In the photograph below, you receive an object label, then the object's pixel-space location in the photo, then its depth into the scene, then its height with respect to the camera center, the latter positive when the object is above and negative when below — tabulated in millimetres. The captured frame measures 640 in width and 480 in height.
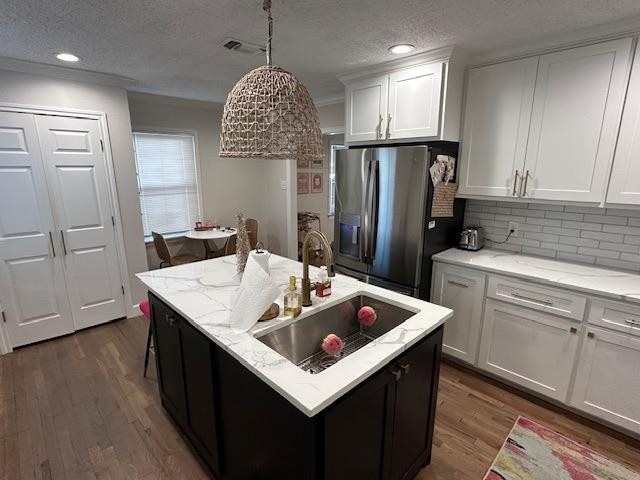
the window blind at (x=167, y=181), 3996 -58
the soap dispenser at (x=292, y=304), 1407 -561
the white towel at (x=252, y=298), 1277 -483
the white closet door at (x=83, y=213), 2787 -342
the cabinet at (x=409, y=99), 2289 +604
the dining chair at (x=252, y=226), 4453 -690
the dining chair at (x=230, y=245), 3713 -788
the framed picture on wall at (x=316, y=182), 5680 -95
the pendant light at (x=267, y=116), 1037 +199
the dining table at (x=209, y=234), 3943 -724
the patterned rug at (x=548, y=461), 1677 -1541
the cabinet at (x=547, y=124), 1902 +355
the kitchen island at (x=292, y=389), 1007 -793
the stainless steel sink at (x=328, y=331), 1411 -735
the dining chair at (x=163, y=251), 3578 -837
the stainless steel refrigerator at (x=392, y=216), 2363 -315
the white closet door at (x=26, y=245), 2600 -585
